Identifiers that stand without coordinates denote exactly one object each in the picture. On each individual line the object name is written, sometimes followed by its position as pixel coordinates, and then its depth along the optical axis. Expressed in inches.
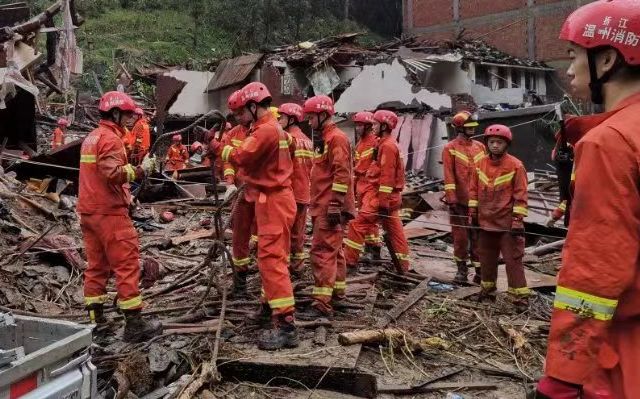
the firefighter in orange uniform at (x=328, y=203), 214.4
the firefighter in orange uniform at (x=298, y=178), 275.0
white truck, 85.3
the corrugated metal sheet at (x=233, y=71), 743.1
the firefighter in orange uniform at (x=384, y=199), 284.8
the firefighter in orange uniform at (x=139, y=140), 419.2
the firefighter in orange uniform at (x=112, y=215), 184.7
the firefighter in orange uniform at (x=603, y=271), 60.8
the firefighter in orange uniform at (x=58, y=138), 556.8
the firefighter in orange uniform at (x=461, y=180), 299.6
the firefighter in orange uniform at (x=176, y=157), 565.0
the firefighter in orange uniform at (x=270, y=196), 179.9
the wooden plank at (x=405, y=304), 210.1
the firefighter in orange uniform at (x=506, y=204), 244.7
